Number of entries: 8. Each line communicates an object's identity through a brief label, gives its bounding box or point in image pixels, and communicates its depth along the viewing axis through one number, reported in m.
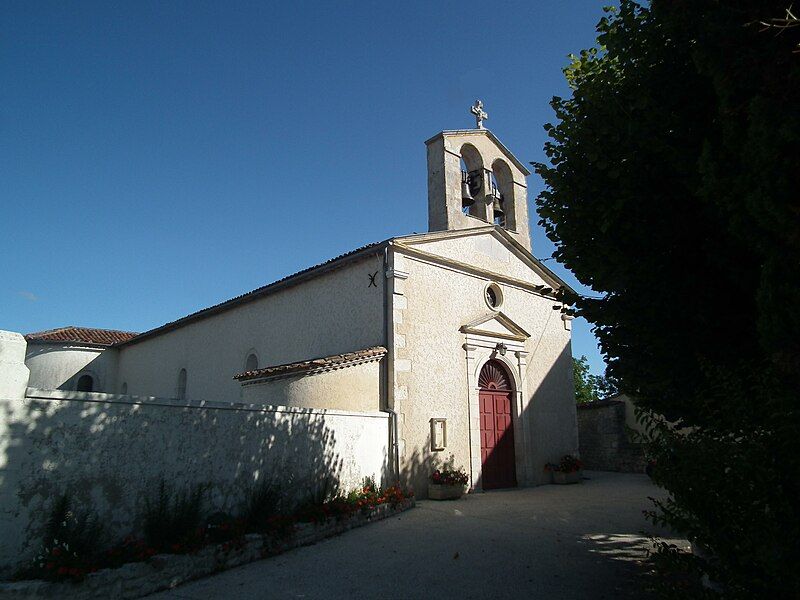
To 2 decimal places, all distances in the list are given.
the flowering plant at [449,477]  11.33
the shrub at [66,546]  5.08
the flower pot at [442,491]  11.22
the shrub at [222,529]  6.60
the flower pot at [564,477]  14.48
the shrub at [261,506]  7.32
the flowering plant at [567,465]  14.61
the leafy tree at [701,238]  3.45
